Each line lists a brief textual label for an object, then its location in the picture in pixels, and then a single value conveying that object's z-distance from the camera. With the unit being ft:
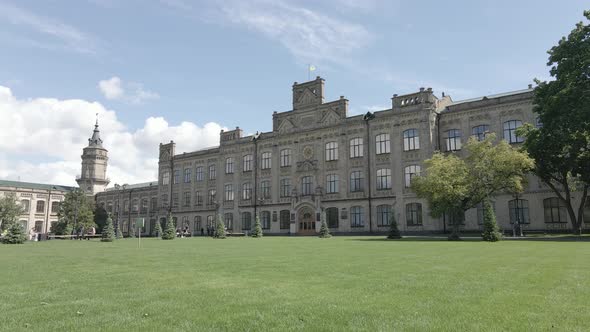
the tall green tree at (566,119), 103.60
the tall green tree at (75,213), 241.02
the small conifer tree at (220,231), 165.20
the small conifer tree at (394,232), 131.40
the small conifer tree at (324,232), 148.05
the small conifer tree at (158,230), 188.79
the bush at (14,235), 127.65
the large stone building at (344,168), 149.59
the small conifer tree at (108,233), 143.43
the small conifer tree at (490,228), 106.11
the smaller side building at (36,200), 304.30
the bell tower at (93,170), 326.65
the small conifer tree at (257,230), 167.02
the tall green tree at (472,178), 114.32
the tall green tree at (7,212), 244.28
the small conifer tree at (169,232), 157.38
